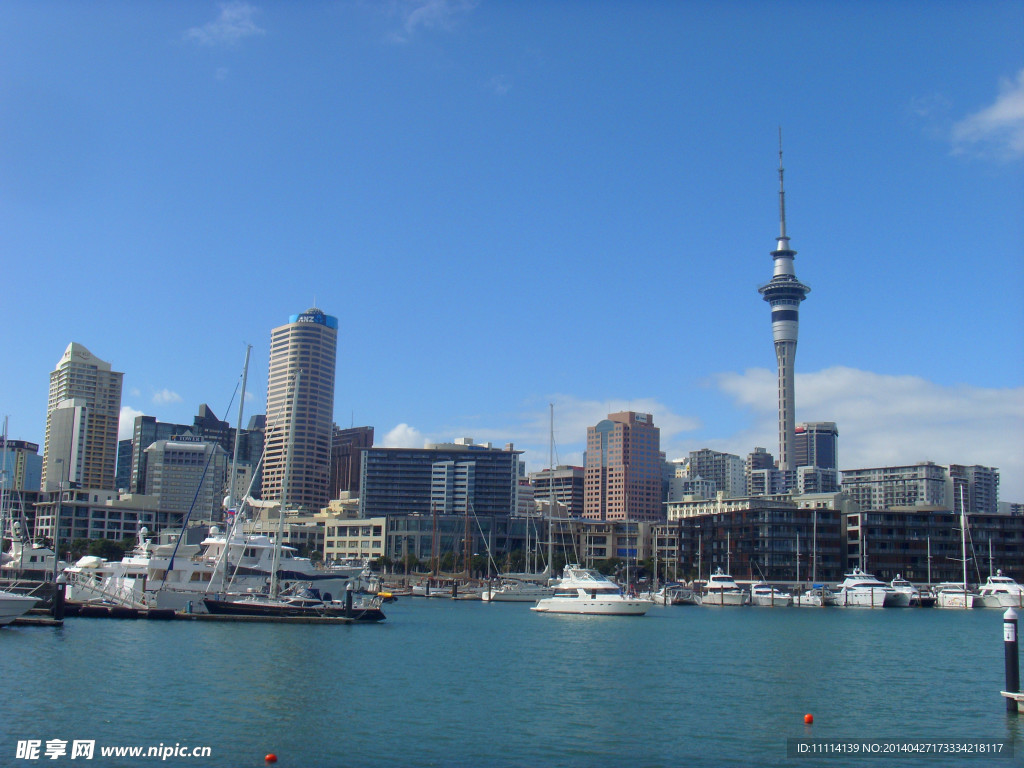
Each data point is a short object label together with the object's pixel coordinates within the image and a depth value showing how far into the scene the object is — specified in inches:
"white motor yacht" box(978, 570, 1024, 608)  5472.4
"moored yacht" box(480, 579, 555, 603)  5398.6
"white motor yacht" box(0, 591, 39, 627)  2333.9
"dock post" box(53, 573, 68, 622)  2586.1
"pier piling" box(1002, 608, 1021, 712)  1280.8
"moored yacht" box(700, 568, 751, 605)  5369.1
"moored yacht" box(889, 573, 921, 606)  5471.0
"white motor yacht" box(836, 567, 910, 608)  5339.6
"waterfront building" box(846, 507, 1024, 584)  6707.7
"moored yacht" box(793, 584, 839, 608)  5452.8
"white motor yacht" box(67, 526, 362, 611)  3169.3
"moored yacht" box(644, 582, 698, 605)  5398.6
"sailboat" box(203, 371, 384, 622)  2967.5
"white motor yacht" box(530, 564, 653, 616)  4028.1
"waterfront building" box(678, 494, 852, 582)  6796.3
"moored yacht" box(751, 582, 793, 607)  5403.5
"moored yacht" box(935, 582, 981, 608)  5413.4
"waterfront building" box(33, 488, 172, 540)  7285.4
